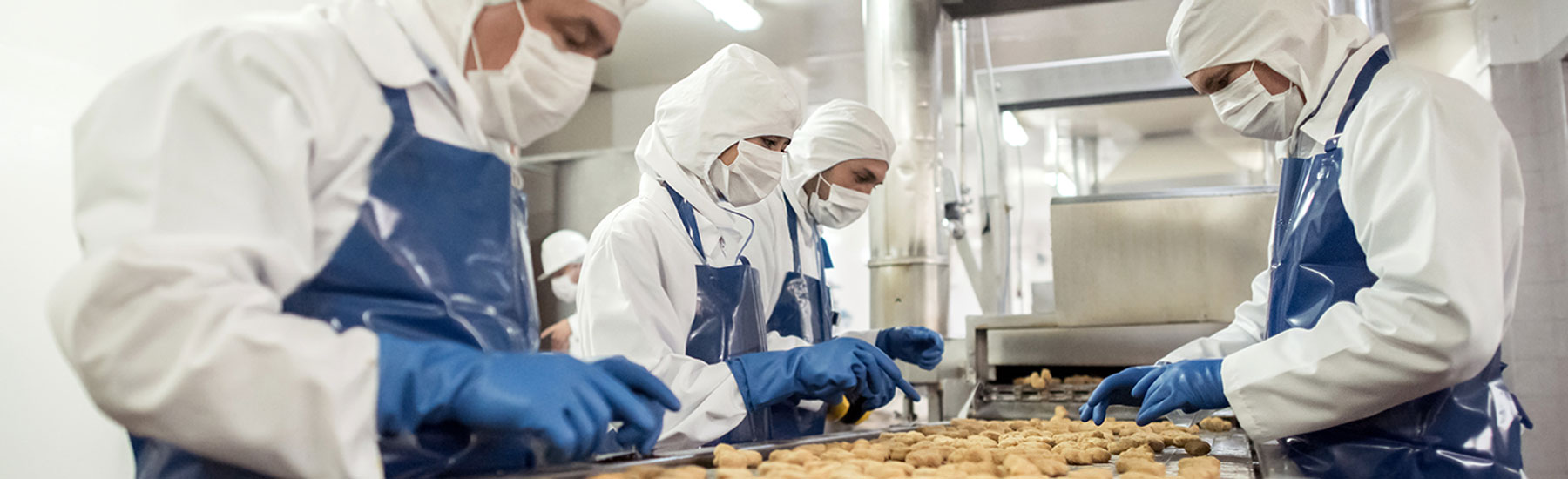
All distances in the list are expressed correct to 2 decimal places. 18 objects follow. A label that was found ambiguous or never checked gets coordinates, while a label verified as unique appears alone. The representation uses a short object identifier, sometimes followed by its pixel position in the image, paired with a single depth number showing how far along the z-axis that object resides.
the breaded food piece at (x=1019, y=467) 1.28
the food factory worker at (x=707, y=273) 1.79
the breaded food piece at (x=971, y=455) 1.42
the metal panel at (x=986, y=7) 3.23
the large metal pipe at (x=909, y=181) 3.29
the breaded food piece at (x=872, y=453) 1.51
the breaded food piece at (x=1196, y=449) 1.60
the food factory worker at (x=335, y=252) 0.84
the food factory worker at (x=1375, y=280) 1.44
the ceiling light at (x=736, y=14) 3.90
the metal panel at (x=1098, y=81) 4.14
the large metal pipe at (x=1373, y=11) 3.15
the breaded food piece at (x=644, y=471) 1.20
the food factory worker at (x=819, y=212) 2.43
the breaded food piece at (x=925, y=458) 1.45
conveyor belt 1.26
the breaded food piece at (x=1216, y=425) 2.00
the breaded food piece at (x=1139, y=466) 1.30
